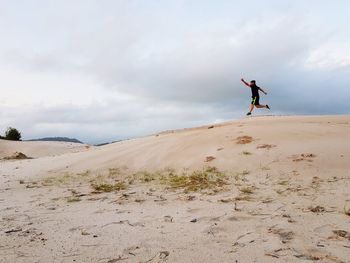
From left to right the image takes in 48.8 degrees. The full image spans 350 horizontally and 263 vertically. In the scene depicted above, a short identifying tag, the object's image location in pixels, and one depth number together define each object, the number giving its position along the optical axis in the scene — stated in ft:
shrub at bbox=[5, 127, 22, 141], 112.47
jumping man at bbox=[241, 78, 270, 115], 44.11
